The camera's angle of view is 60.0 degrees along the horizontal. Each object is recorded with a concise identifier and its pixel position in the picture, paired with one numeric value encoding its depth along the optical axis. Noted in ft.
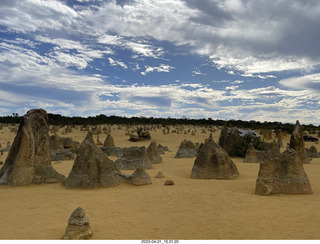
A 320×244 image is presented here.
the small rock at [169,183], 31.65
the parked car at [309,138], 106.83
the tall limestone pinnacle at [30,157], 31.40
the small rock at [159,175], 36.58
